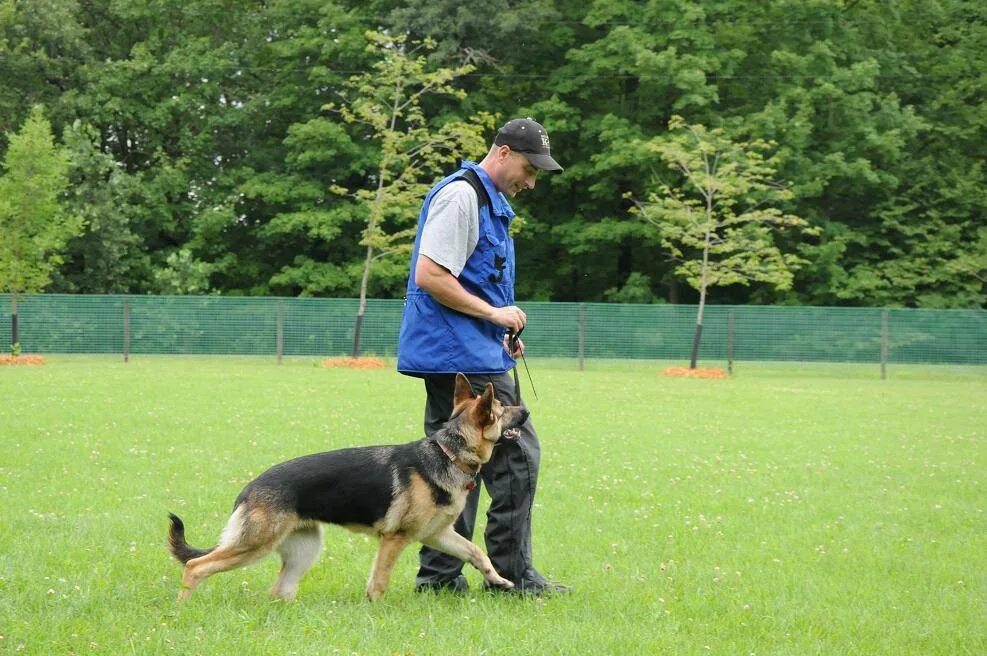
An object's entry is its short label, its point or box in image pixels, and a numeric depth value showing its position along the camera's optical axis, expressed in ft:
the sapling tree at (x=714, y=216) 95.96
